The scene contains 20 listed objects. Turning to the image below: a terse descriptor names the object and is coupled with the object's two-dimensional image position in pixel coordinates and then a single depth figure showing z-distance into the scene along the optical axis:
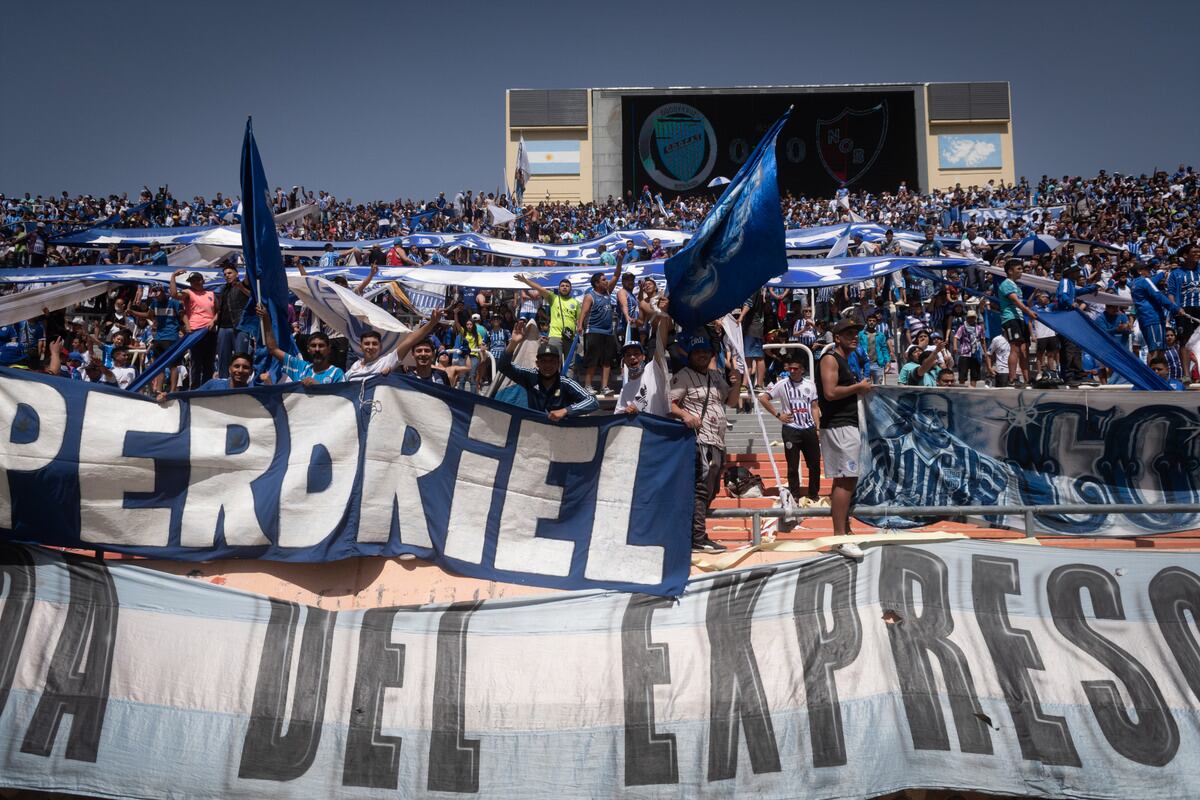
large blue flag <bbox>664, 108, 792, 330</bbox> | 6.15
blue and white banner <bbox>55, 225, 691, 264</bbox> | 20.47
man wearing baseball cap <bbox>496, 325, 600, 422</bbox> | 6.32
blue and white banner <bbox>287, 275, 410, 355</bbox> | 11.19
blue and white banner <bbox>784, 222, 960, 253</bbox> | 20.16
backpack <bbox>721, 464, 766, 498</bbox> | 8.88
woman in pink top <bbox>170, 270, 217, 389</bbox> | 10.09
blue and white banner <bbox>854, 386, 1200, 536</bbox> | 6.91
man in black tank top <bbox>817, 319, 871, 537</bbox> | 6.41
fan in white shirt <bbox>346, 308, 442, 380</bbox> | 6.82
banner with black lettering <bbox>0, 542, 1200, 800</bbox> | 4.54
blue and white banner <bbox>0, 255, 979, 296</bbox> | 14.79
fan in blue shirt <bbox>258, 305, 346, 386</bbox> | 7.09
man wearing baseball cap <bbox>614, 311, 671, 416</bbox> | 6.45
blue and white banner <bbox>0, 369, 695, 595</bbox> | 5.53
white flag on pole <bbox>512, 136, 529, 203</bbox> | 24.72
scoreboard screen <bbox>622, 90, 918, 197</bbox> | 38.53
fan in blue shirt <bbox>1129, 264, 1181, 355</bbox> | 11.60
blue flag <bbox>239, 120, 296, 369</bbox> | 7.97
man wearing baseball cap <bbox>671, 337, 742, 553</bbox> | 6.28
